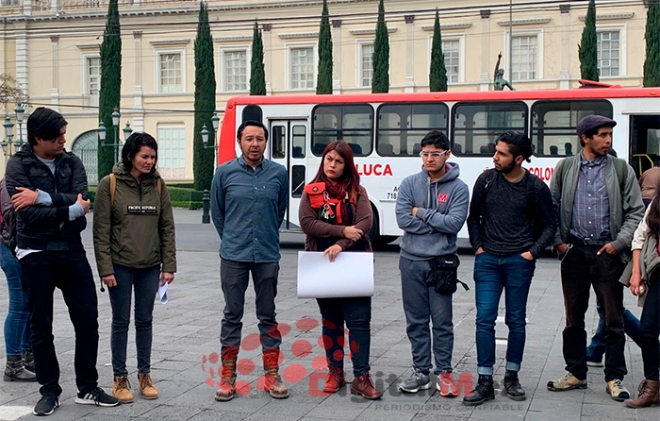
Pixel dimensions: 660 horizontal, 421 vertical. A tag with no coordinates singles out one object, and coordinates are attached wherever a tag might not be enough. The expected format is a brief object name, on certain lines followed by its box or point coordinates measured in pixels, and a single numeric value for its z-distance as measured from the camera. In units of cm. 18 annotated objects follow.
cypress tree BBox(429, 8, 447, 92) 3612
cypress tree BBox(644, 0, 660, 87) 3200
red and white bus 1526
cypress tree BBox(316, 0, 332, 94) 3719
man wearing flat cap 575
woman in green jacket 569
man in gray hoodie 577
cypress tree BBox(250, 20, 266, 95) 3853
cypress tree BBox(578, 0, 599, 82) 3344
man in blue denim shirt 582
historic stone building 3609
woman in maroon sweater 576
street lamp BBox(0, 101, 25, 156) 3052
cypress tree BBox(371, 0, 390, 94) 3644
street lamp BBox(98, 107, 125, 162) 3300
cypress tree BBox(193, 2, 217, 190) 3772
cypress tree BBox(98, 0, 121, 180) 3794
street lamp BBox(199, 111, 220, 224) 2503
